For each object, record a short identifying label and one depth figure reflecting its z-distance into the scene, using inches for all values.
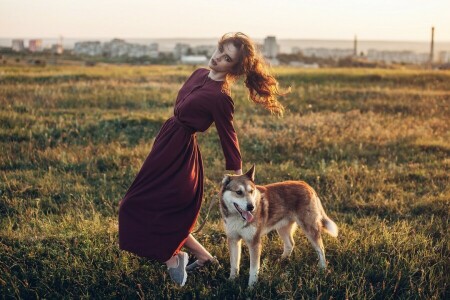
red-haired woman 197.2
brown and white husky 193.3
